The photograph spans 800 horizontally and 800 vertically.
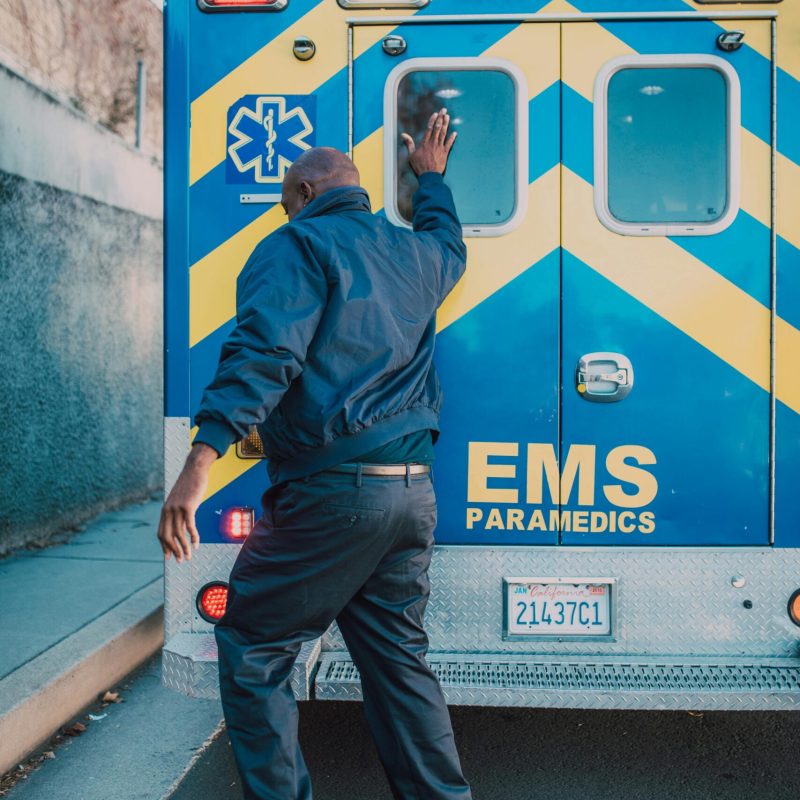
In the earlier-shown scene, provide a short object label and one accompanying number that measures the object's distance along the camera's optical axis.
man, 2.67
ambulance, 3.40
